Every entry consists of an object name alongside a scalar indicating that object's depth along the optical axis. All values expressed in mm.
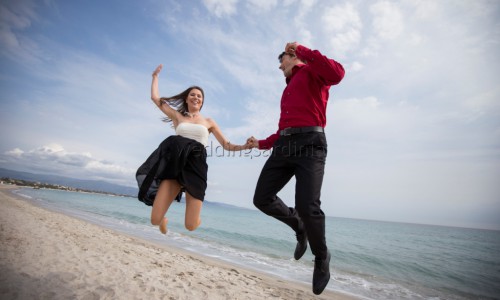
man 2891
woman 3789
